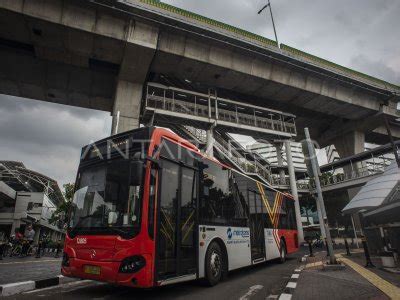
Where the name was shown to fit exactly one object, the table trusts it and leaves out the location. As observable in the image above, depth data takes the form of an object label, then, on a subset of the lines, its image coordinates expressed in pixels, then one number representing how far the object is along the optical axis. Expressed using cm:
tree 2855
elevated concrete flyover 1573
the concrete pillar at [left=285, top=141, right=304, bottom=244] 2788
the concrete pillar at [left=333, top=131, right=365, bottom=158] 3095
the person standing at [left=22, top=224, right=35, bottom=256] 1679
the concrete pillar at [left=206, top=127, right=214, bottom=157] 2178
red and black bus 487
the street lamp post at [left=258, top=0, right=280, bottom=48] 2633
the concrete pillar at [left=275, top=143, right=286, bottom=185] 3059
